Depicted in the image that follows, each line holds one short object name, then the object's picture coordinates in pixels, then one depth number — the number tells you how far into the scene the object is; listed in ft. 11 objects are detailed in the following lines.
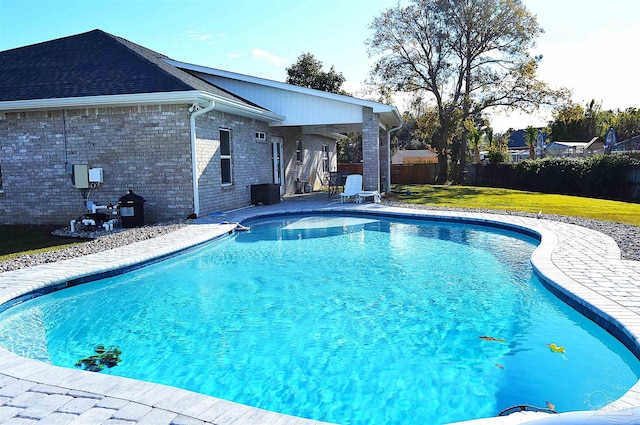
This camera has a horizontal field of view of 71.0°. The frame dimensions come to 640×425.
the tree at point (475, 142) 108.45
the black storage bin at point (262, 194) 47.50
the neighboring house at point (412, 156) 143.13
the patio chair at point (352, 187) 49.65
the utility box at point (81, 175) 34.99
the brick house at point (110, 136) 35.22
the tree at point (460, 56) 75.25
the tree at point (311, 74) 107.24
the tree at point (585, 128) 156.87
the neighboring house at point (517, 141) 197.28
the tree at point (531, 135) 117.39
